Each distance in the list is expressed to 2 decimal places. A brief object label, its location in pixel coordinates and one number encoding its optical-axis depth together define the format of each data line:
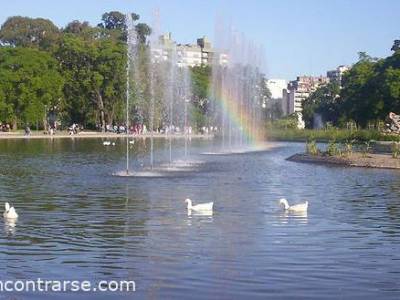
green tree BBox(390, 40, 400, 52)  92.31
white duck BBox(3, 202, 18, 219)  16.19
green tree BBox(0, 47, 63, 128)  83.94
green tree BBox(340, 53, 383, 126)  80.00
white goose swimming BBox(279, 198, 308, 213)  18.00
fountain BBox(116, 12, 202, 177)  42.00
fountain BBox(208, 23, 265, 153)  55.91
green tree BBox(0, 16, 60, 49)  119.06
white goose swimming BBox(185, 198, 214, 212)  17.72
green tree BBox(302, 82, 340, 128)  113.81
